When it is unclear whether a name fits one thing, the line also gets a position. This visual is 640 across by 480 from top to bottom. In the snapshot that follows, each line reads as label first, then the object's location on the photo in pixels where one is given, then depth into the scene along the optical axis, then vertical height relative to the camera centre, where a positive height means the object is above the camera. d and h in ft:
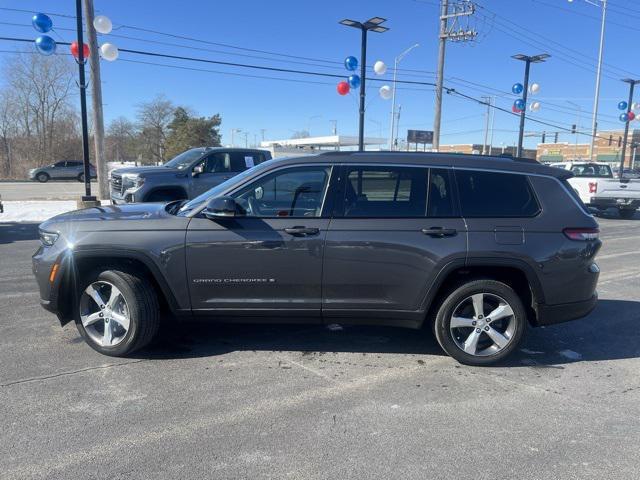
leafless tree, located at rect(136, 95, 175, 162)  226.17 +17.73
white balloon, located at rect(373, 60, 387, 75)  63.67 +13.88
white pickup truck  49.80 -1.35
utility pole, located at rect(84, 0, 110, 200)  50.90 +7.26
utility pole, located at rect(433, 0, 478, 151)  74.38 +21.80
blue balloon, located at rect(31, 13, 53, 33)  41.73 +12.29
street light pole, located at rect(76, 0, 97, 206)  44.35 +6.39
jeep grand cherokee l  12.90 -2.20
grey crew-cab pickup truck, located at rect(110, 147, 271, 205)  34.78 -0.51
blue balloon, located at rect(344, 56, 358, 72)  57.62 +12.98
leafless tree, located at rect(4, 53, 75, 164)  159.74 +15.41
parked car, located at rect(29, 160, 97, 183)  114.01 -1.54
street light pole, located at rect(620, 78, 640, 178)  109.29 +18.57
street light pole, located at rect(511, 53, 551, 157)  79.46 +18.46
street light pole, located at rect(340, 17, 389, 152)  52.34 +14.28
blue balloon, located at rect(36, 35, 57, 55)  43.65 +10.91
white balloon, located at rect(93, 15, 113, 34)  45.65 +13.44
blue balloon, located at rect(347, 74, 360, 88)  60.95 +11.54
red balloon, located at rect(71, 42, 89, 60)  44.99 +10.81
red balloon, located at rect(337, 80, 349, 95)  62.10 +10.76
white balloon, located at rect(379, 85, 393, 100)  71.59 +12.12
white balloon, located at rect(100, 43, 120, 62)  49.70 +11.85
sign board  247.29 +18.94
